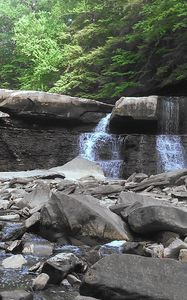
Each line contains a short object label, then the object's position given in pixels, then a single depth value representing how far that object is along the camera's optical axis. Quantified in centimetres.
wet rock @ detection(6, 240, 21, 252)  453
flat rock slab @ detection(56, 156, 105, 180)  1371
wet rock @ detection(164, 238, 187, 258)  404
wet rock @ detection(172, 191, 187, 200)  720
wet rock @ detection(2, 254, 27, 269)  400
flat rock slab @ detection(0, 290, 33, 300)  295
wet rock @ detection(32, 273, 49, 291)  337
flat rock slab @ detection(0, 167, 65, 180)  1213
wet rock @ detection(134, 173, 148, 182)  1041
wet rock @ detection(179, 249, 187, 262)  385
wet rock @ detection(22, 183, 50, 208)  661
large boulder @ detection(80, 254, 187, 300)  281
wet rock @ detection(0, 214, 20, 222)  597
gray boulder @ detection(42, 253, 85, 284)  350
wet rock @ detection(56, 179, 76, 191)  874
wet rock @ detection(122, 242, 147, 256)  433
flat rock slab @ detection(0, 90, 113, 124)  1681
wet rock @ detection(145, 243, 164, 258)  416
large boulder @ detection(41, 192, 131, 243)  482
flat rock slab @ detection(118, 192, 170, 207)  573
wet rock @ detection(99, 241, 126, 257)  444
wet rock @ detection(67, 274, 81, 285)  349
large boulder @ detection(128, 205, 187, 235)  464
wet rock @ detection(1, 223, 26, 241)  496
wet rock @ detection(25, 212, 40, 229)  527
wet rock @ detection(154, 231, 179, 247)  454
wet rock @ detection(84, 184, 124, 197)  787
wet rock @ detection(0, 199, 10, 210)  689
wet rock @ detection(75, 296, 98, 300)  287
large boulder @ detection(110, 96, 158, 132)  1569
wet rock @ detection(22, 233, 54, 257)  451
